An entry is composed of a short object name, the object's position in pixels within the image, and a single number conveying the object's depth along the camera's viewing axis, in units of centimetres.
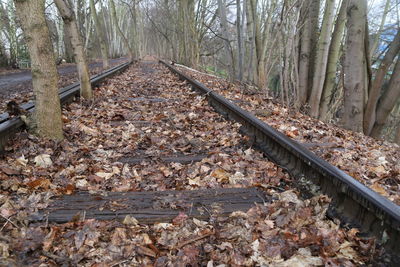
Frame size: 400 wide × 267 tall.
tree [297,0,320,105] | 878
